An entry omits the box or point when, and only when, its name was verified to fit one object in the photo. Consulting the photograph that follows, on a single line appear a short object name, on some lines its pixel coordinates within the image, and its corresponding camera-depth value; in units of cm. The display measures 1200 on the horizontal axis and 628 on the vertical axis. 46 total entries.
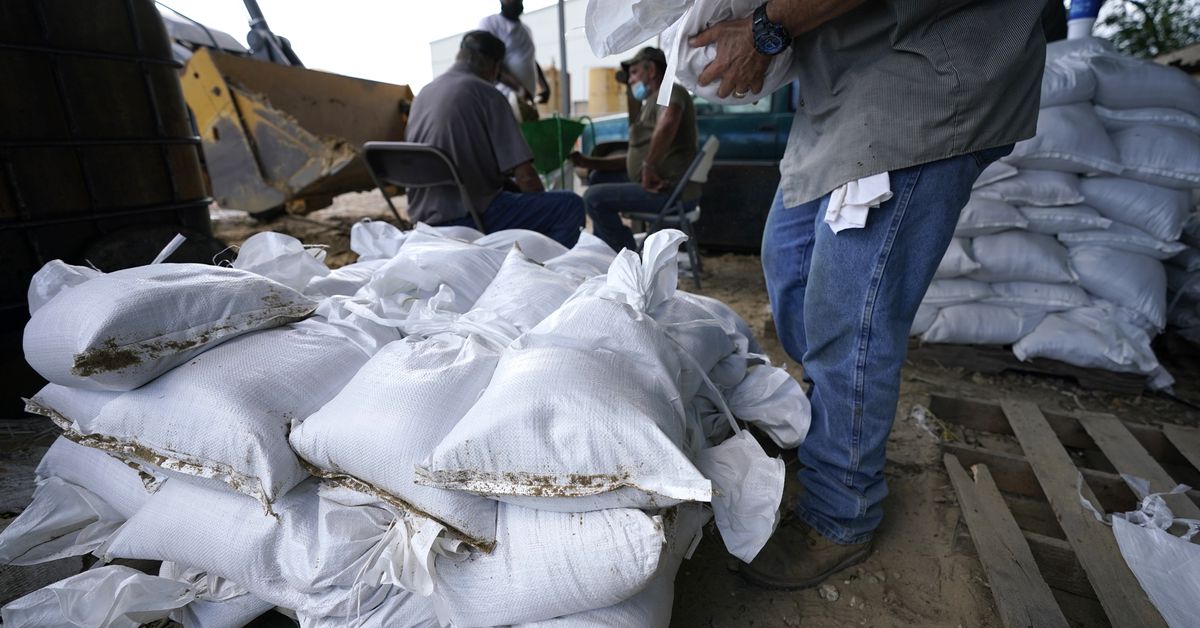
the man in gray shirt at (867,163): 87
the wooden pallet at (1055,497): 104
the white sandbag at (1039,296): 208
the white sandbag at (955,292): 216
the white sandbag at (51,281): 110
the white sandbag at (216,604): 96
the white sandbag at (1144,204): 198
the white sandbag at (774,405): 122
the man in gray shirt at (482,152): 246
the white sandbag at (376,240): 181
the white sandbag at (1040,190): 203
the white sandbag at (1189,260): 221
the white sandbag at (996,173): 205
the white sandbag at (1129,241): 202
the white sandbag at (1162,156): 190
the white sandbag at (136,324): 90
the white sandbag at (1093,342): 194
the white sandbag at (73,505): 105
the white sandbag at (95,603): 87
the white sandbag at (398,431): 81
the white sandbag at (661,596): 80
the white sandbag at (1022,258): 206
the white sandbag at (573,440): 73
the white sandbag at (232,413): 86
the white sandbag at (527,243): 178
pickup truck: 361
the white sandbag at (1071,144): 195
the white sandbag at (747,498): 90
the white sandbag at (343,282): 143
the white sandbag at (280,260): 142
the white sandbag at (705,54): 98
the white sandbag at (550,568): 74
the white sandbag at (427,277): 133
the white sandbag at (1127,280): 200
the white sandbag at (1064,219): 205
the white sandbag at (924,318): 222
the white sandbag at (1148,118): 195
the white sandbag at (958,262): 206
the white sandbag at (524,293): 119
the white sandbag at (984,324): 212
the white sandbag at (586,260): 155
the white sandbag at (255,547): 88
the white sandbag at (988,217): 204
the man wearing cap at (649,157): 311
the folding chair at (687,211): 302
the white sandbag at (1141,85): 195
